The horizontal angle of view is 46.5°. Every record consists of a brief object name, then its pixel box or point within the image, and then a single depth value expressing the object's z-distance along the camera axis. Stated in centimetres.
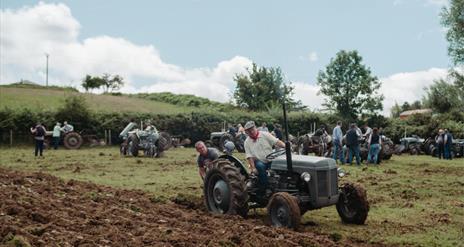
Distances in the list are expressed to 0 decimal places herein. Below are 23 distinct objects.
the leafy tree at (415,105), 10231
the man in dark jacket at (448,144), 2538
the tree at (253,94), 5571
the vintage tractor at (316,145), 2373
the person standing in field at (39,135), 2310
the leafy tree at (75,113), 3497
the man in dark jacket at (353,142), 2003
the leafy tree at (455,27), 3859
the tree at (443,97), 4162
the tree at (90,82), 7756
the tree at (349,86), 5975
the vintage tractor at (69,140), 3101
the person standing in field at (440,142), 2569
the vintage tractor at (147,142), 2311
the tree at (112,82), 8071
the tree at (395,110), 9281
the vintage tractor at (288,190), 811
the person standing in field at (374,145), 2069
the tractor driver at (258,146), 891
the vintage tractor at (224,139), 2659
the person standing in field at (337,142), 2077
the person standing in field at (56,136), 2938
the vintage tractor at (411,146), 2994
